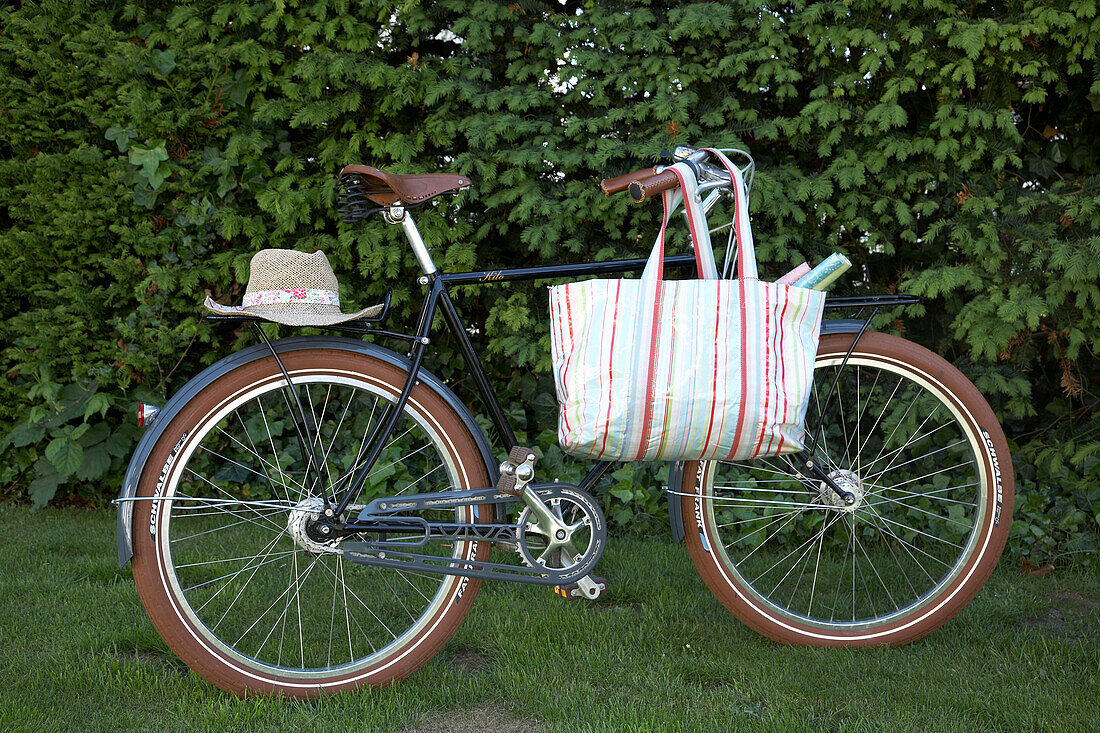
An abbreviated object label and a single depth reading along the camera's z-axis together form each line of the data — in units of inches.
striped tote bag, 74.8
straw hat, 79.1
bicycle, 80.3
